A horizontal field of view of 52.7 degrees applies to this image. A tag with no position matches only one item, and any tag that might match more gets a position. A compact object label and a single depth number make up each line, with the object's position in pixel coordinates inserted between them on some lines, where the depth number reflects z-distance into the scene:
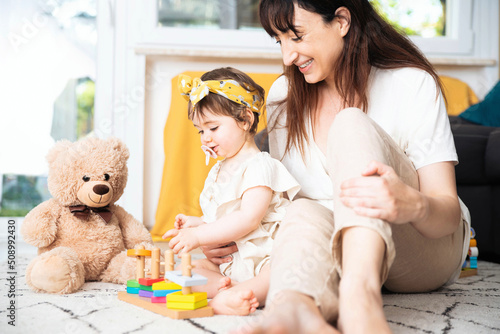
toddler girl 1.02
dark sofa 1.76
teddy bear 1.25
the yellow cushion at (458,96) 2.46
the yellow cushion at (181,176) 2.21
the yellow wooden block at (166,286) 0.97
